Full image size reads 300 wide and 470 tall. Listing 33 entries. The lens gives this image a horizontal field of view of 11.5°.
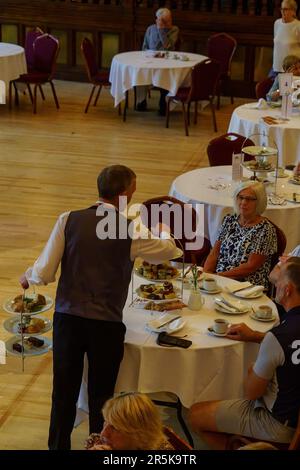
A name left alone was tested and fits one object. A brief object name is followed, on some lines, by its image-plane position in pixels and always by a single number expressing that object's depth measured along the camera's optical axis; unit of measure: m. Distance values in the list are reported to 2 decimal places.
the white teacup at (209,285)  8.10
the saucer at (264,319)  7.57
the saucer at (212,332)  7.29
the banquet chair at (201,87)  18.40
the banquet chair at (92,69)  19.68
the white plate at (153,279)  7.88
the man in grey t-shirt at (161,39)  20.25
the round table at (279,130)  14.25
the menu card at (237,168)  11.10
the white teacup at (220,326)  7.28
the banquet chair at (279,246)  9.13
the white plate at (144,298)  7.83
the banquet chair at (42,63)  20.00
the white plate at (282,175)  11.66
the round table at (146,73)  18.82
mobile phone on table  7.15
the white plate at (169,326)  7.31
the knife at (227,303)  7.73
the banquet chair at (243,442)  6.38
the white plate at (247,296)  7.99
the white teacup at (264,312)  7.59
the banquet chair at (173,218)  10.01
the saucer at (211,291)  8.10
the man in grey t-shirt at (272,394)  6.38
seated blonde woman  5.37
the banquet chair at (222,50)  20.57
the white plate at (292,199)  10.65
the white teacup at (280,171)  11.67
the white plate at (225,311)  7.66
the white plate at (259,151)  11.38
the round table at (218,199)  10.48
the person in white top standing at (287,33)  18.12
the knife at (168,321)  7.38
